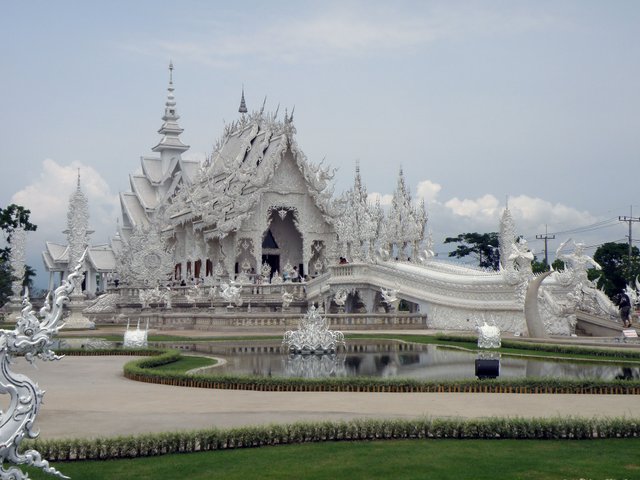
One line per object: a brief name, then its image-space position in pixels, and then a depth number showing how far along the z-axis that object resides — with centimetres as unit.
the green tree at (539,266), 5576
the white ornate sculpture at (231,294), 3575
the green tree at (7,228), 4450
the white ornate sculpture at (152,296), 3984
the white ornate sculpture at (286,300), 3659
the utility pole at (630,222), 4903
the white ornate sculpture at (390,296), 3357
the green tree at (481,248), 6781
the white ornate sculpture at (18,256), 3925
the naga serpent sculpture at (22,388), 673
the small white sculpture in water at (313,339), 2109
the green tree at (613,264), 4884
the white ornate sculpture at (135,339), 2239
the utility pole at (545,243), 6019
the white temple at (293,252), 2956
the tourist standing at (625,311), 2680
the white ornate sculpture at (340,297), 3738
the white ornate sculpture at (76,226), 3511
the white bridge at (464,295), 2781
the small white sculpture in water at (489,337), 2205
